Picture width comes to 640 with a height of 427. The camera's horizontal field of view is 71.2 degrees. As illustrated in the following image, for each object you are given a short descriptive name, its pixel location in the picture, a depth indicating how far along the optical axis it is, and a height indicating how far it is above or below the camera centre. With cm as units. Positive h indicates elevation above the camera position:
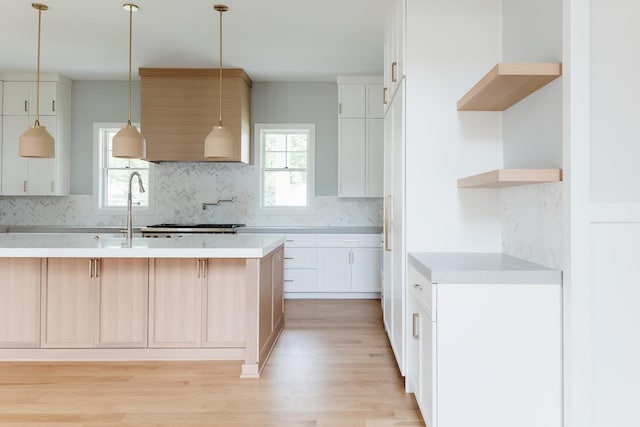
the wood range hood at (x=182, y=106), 518 +127
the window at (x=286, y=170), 575 +59
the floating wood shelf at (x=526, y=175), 187 +18
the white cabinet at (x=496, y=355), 189 -59
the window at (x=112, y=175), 571 +51
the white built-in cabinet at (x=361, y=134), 546 +101
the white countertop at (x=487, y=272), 189 -24
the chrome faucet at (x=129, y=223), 334 -7
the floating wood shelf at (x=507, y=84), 187 +61
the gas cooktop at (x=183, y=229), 499 -16
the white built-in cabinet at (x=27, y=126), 540 +105
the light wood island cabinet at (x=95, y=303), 310 -62
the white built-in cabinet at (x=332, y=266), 529 -59
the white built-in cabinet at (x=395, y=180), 266 +24
